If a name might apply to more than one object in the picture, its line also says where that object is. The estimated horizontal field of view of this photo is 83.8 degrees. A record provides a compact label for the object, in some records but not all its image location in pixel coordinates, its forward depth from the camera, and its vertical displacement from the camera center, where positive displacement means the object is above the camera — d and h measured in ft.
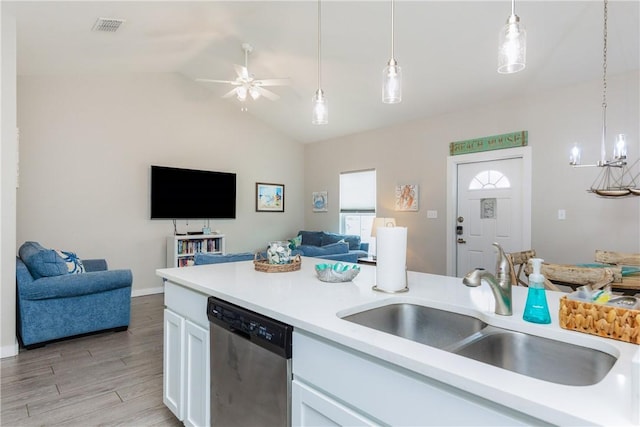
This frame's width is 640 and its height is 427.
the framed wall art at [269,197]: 22.33 +1.17
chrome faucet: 3.88 -0.72
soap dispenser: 3.63 -0.88
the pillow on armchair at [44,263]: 10.78 -1.49
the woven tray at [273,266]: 6.90 -0.99
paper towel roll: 5.04 -0.61
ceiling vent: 11.44 +6.26
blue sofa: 15.72 -1.56
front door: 14.97 +0.24
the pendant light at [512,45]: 4.90 +2.45
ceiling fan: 13.11 +4.96
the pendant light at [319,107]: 8.43 +2.59
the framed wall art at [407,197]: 18.15 +0.98
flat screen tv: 18.02 +1.15
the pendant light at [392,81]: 6.37 +2.43
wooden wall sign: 14.57 +3.19
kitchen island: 2.25 -1.13
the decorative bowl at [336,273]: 5.90 -0.96
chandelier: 9.71 +1.50
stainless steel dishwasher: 4.09 -1.95
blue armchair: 10.57 -2.66
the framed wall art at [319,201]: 23.15 +0.96
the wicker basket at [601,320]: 3.13 -0.95
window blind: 20.74 +1.46
